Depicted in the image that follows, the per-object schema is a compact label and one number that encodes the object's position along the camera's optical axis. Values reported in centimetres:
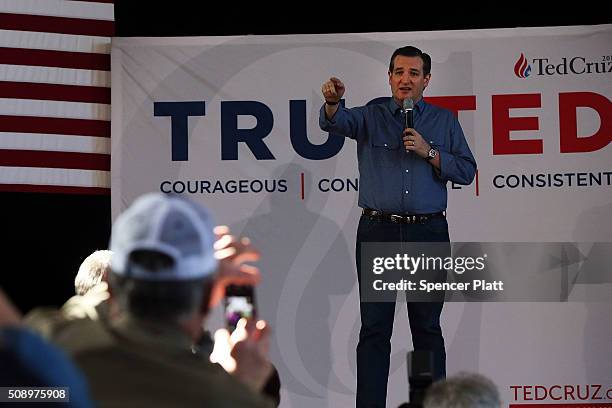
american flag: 1226
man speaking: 1139
